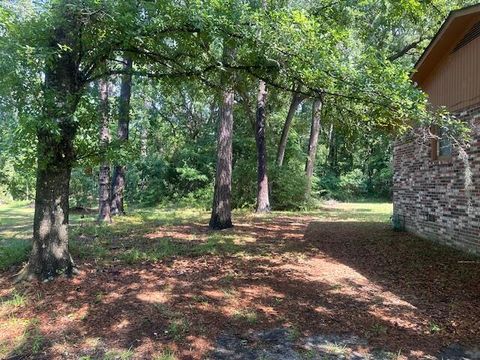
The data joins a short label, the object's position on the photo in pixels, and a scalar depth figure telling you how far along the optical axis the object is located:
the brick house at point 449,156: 6.96
